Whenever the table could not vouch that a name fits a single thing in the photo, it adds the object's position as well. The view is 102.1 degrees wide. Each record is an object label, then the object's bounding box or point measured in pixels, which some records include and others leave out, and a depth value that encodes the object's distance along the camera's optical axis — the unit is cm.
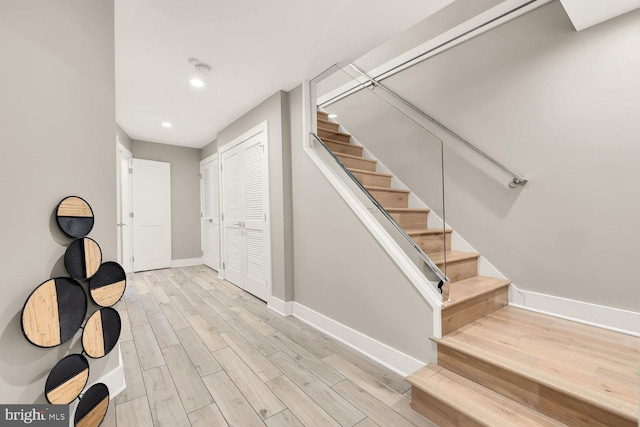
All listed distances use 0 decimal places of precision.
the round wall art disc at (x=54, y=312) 112
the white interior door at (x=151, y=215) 503
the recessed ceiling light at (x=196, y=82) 278
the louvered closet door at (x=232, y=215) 386
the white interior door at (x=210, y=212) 511
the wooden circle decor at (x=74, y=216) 130
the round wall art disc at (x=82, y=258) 131
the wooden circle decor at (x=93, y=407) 127
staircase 118
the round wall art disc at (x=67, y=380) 116
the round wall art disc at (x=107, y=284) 144
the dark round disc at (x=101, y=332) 137
